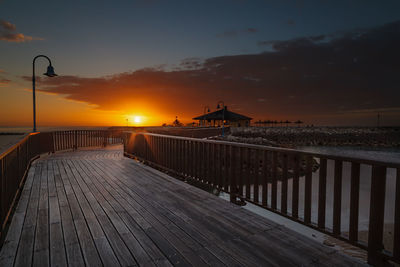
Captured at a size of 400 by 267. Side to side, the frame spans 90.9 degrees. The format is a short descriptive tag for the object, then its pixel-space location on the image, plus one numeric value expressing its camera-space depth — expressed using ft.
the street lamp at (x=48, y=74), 28.60
